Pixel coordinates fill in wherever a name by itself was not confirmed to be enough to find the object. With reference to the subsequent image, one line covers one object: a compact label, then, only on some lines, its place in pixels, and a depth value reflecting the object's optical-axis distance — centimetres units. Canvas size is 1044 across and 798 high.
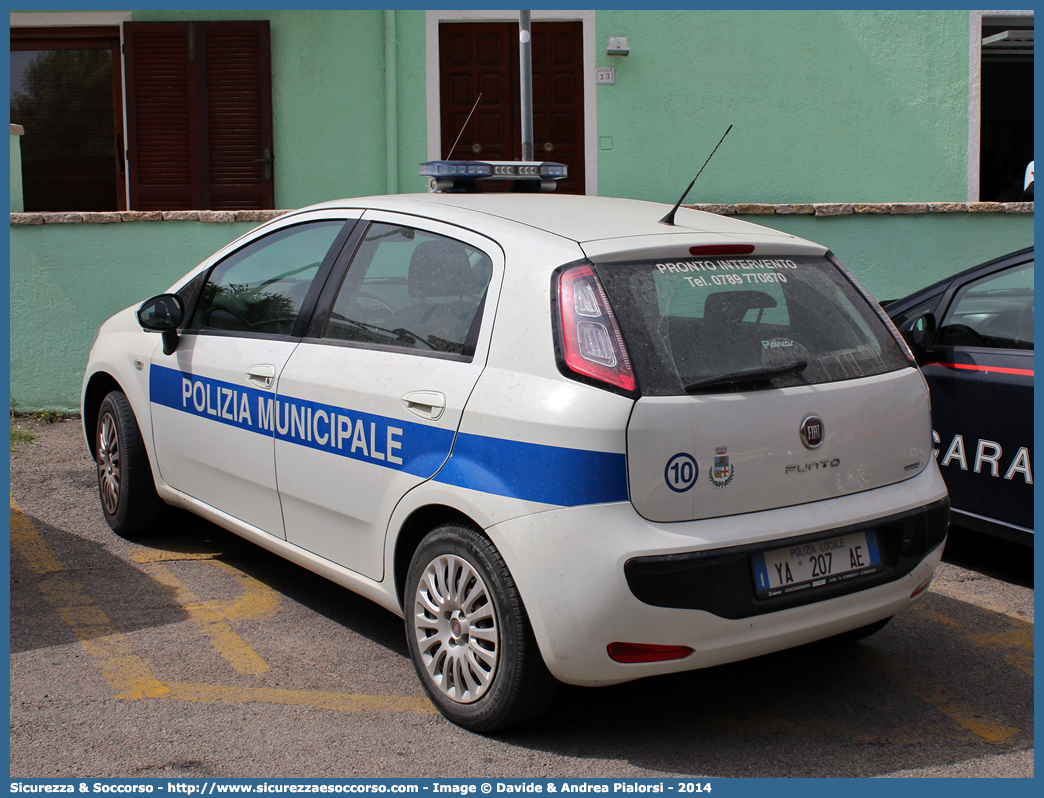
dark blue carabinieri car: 409
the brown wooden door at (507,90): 999
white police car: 264
